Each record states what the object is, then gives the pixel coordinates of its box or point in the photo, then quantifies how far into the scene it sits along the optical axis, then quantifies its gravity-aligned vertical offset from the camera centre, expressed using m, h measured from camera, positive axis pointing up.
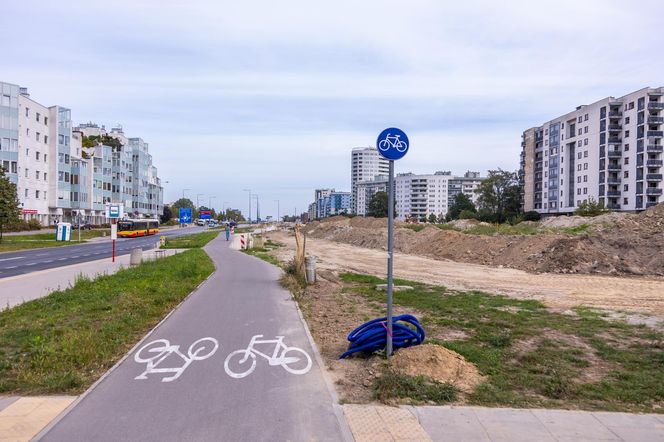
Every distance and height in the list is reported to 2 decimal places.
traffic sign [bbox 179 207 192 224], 77.44 +0.39
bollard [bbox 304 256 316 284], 16.69 -1.63
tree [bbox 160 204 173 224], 136.75 +0.61
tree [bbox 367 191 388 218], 122.86 +3.99
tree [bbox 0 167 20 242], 41.47 +1.08
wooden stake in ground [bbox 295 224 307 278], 17.23 -1.25
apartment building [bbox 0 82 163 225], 61.97 +7.69
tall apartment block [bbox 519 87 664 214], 68.81 +10.27
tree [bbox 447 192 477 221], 130.75 +4.26
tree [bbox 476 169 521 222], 100.31 +5.71
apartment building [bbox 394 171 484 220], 188.25 +9.94
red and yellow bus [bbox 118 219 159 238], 63.88 -1.26
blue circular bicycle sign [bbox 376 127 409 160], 6.89 +1.05
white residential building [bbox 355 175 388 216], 192.48 +13.21
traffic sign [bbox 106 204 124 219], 29.69 +0.43
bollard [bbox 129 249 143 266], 23.77 -1.82
